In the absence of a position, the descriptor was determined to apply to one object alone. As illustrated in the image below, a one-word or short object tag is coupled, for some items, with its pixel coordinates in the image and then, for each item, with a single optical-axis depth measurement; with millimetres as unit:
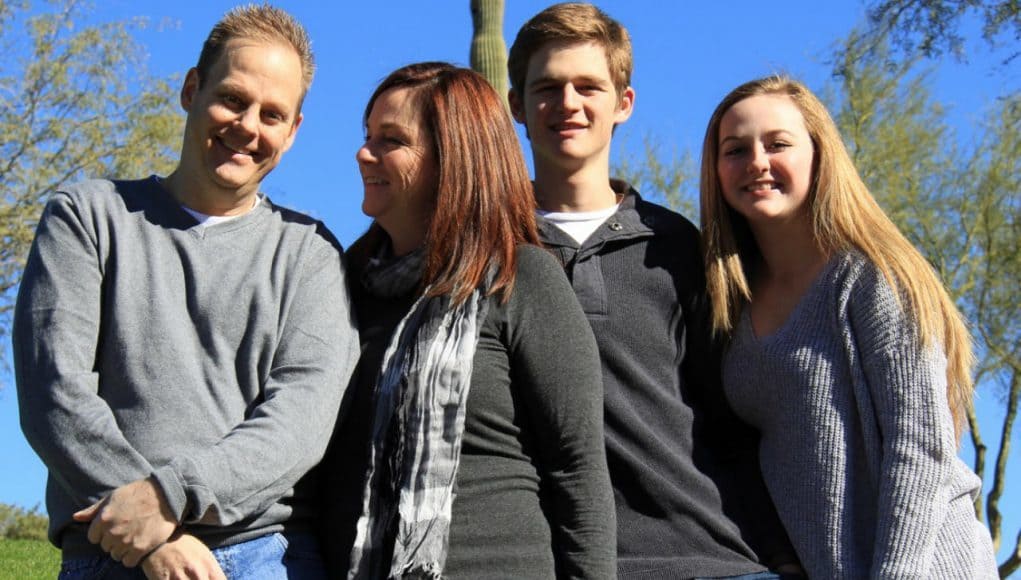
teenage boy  3240
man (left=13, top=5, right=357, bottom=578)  2738
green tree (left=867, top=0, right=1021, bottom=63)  12703
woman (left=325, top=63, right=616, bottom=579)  2891
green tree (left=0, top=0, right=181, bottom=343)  18672
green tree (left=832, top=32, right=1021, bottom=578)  18484
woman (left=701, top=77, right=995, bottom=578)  3143
